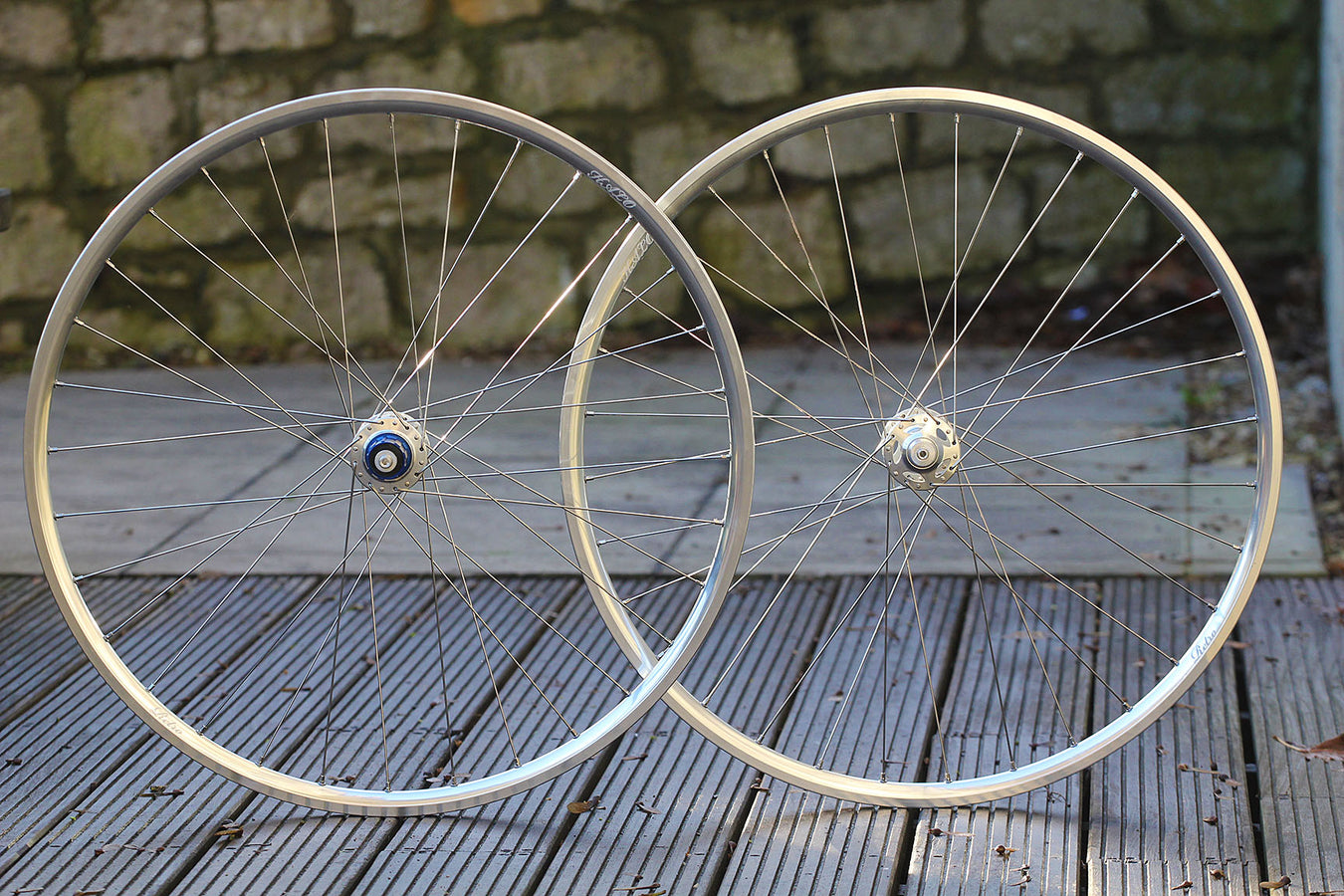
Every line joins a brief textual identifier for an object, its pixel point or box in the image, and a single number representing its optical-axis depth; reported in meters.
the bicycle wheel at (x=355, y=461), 2.85
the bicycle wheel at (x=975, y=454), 2.89
